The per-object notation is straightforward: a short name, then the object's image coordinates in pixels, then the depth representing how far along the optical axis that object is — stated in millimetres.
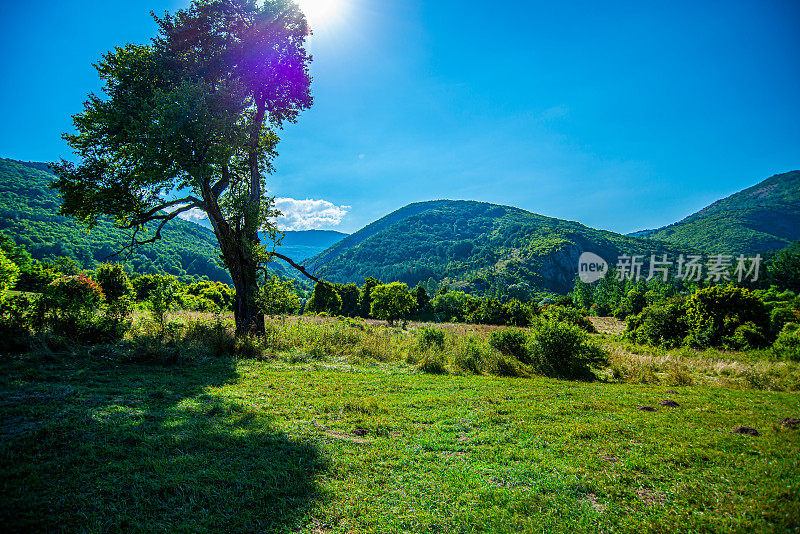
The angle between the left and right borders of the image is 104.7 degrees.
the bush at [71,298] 9961
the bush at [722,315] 23250
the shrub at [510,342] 14656
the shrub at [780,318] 22984
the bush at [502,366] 12977
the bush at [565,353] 13234
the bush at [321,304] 53719
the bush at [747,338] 21531
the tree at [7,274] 9070
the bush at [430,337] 15491
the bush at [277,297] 13570
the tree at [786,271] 79312
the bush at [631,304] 58750
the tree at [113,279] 17828
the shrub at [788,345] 16750
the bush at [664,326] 25661
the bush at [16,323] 8406
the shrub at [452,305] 63456
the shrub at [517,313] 50647
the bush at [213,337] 11156
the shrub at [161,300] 11734
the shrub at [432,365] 12508
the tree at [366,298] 66250
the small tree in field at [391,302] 40219
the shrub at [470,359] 13109
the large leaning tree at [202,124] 10867
